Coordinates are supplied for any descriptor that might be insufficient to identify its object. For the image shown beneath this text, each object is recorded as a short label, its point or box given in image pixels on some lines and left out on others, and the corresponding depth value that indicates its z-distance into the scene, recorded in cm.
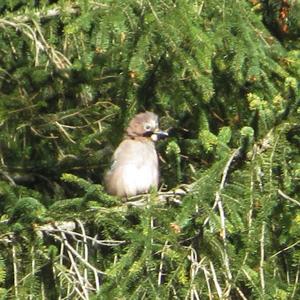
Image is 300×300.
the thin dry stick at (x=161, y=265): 1148
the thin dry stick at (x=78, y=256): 1201
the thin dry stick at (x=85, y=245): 1242
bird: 1662
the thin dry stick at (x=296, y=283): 1192
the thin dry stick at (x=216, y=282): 1127
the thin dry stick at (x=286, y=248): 1218
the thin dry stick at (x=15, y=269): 1160
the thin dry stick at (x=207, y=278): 1135
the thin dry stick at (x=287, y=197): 1221
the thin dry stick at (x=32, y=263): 1165
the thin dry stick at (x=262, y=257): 1146
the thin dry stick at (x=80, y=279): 1180
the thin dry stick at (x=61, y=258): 1203
